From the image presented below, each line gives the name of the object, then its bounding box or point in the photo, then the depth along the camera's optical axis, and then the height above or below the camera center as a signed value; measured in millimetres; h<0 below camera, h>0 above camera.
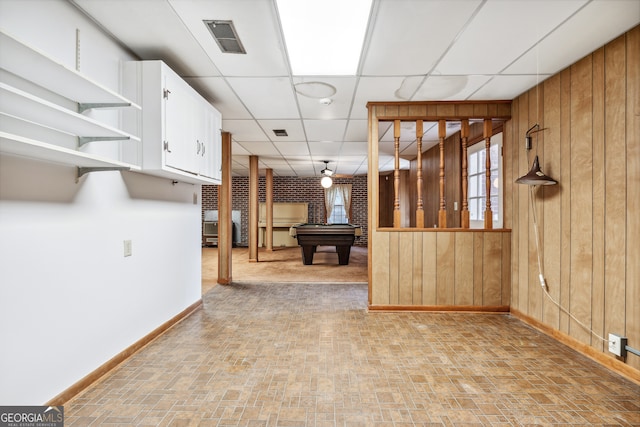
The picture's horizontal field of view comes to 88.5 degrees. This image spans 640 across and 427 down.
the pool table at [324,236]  6836 -486
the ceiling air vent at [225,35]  2176 +1242
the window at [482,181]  4137 +433
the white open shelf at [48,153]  1303 +279
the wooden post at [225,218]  5152 -100
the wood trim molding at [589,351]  2232 -1077
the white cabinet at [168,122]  2436 +730
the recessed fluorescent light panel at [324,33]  1993 +1249
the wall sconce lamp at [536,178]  2828 +305
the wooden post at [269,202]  8820 +291
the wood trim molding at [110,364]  1906 -1065
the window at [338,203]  11047 +333
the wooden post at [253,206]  7141 +145
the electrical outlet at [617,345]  2258 -915
